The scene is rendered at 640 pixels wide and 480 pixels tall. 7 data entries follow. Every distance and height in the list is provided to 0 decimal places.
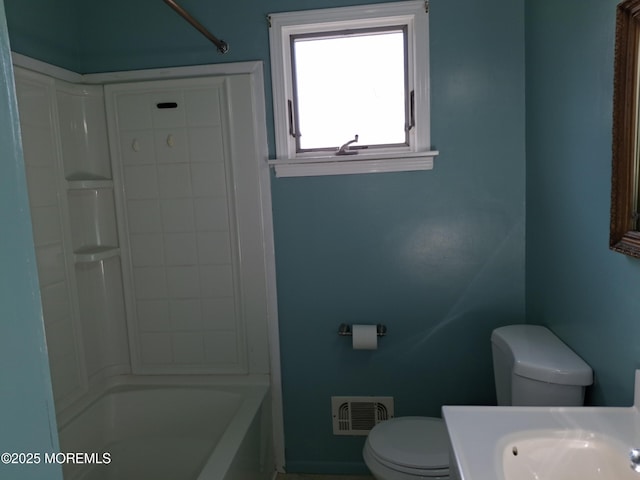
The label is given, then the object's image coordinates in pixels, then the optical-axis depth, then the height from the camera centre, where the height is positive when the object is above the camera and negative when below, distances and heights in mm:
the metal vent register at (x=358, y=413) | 2279 -1119
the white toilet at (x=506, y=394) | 1465 -715
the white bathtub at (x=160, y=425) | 2100 -1107
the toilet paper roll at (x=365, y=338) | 2139 -696
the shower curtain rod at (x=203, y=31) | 1706 +707
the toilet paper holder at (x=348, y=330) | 2189 -679
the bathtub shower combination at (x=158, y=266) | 2168 -340
